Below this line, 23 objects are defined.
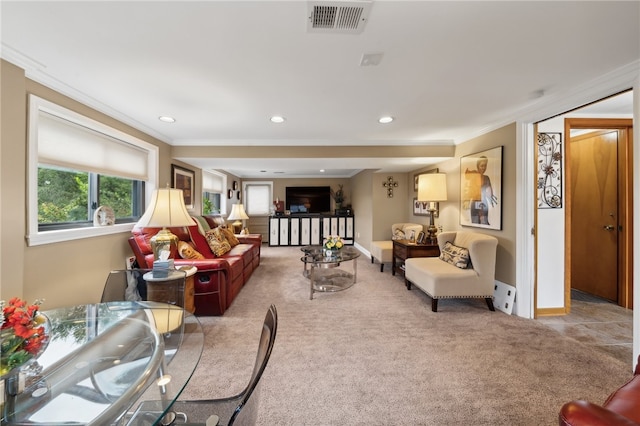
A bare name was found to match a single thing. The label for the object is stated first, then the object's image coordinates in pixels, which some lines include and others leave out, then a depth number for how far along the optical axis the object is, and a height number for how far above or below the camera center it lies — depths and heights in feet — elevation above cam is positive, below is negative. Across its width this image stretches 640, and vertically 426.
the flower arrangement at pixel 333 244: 12.15 -1.52
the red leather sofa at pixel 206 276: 8.61 -2.30
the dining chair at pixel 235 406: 2.40 -2.24
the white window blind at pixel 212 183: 16.44 +2.22
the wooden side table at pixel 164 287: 7.12 -2.25
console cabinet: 22.71 -1.37
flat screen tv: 24.00 +1.34
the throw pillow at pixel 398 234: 15.25 -1.27
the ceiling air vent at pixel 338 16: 3.84 +3.32
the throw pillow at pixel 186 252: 9.43 -1.53
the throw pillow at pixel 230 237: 13.91 -1.38
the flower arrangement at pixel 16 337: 2.87 -1.51
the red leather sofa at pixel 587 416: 2.04 -1.73
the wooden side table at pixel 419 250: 11.97 -1.76
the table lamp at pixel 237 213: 17.61 +0.01
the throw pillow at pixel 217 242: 11.90 -1.49
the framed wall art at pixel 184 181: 12.22 +1.71
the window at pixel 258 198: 24.43 +1.55
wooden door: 9.73 +0.10
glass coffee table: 11.12 -3.40
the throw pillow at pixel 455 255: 9.39 -1.66
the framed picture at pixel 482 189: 9.47 +1.08
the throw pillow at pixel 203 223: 13.01 -0.59
